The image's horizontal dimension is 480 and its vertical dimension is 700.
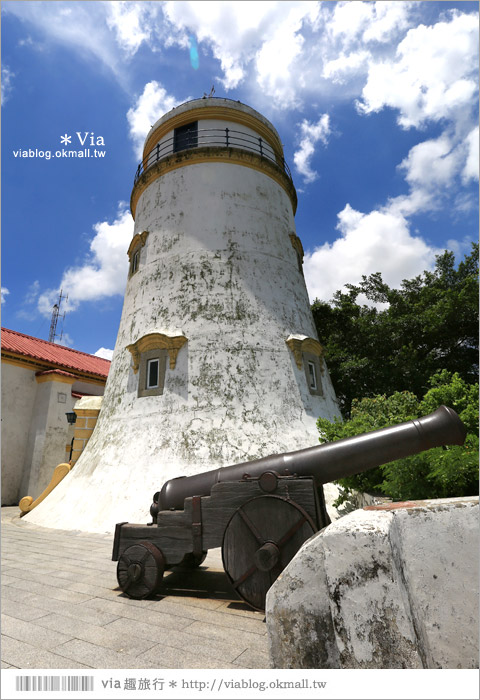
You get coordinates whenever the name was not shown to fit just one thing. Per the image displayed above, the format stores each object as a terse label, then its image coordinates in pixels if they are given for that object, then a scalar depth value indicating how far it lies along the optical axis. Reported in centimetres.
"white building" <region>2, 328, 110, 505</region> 1462
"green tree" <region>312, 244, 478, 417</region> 1470
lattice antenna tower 2944
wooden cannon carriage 360
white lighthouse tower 865
